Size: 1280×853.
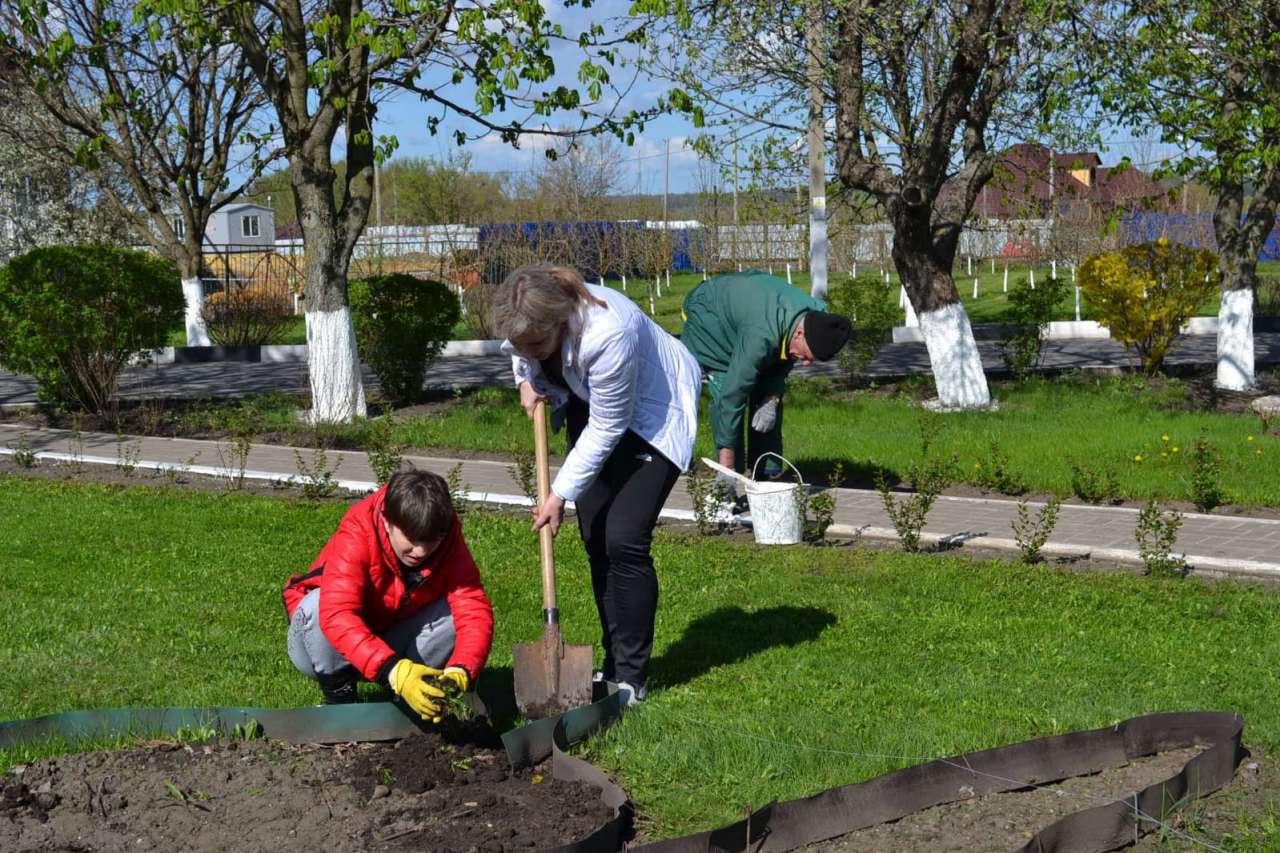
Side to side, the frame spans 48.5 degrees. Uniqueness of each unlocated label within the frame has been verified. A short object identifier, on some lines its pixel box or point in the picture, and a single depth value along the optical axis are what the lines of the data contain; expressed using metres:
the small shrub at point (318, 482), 9.02
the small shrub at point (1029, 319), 14.31
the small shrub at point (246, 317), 22.95
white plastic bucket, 7.29
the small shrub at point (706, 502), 7.77
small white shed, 62.94
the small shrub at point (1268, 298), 24.86
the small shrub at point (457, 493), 8.39
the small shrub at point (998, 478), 8.93
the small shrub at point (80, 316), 12.51
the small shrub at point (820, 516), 7.55
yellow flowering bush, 14.38
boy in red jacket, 4.18
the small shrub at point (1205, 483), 8.23
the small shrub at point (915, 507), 7.27
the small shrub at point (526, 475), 8.26
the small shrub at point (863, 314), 14.69
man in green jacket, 7.25
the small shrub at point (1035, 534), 6.97
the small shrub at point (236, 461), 9.55
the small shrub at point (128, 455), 9.96
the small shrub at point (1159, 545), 6.65
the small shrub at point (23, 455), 10.37
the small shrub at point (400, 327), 13.66
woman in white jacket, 4.30
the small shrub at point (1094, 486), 8.51
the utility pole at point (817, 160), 12.23
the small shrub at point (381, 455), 8.75
